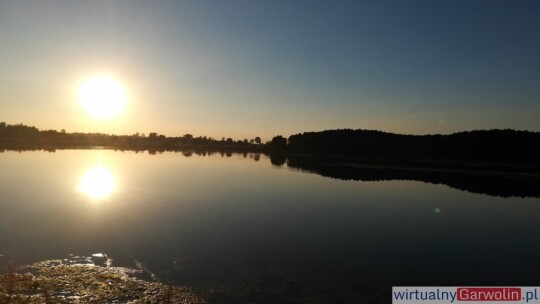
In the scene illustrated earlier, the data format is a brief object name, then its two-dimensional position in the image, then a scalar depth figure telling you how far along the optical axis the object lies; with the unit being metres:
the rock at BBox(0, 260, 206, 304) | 13.03
